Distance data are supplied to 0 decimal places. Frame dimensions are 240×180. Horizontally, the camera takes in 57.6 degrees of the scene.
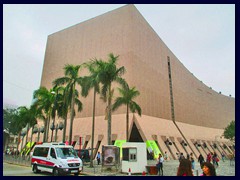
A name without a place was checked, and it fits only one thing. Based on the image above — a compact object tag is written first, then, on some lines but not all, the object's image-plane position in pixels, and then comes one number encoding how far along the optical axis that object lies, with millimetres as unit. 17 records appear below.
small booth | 16344
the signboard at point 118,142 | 30794
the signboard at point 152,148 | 30005
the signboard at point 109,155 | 17562
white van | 14438
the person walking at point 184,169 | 7738
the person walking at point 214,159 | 22795
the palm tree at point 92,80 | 23766
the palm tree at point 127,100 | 28348
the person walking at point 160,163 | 16125
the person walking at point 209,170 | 6691
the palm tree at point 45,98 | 31312
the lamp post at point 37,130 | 38212
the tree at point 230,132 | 58594
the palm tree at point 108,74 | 23250
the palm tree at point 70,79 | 26422
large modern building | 35406
